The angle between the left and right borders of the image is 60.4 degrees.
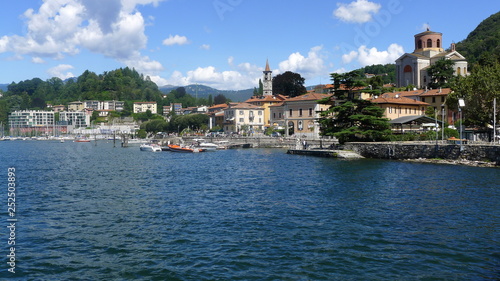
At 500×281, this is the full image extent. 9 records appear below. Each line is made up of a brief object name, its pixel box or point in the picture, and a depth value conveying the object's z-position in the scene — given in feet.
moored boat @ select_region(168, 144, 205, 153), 197.67
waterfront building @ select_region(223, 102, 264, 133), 301.43
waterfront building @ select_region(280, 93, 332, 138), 223.51
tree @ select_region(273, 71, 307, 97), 322.55
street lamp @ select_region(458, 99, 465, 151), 108.92
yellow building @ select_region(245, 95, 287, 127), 306.96
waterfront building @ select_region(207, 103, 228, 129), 341.33
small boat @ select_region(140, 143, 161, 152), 215.31
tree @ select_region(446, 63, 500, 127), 123.65
